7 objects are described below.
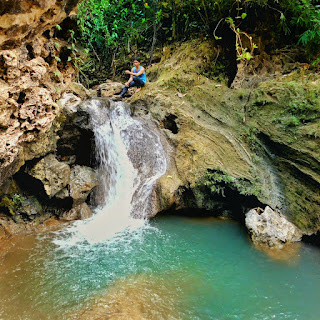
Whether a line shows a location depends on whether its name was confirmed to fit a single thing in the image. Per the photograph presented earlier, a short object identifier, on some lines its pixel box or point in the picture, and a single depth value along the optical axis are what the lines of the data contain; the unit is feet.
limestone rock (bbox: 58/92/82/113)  20.86
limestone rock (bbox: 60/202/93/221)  19.24
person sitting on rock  28.14
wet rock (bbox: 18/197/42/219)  17.62
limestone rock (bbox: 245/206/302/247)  16.46
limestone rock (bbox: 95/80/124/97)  31.91
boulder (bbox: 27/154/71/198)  17.81
